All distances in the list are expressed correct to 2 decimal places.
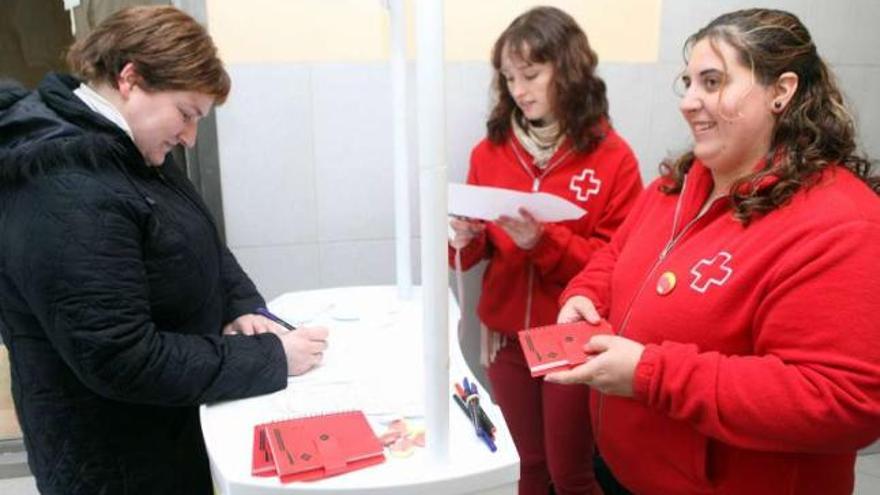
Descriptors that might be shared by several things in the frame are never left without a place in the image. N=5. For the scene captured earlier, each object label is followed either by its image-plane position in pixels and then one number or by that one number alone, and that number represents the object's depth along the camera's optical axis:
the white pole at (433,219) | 0.64
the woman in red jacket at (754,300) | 0.83
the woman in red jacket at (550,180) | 1.53
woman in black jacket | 0.85
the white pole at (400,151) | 1.21
